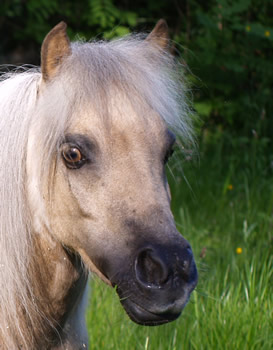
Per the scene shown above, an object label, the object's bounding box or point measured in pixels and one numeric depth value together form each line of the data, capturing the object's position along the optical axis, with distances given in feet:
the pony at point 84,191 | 13.96
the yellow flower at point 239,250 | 25.73
